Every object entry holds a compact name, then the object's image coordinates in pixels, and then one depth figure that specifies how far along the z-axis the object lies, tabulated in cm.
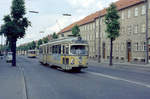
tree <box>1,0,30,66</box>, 1882
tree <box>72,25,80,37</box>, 3877
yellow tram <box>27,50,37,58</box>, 5096
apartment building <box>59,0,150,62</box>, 2786
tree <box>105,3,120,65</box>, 2312
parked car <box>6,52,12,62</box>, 2812
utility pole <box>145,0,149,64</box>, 2348
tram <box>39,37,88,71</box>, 1294
